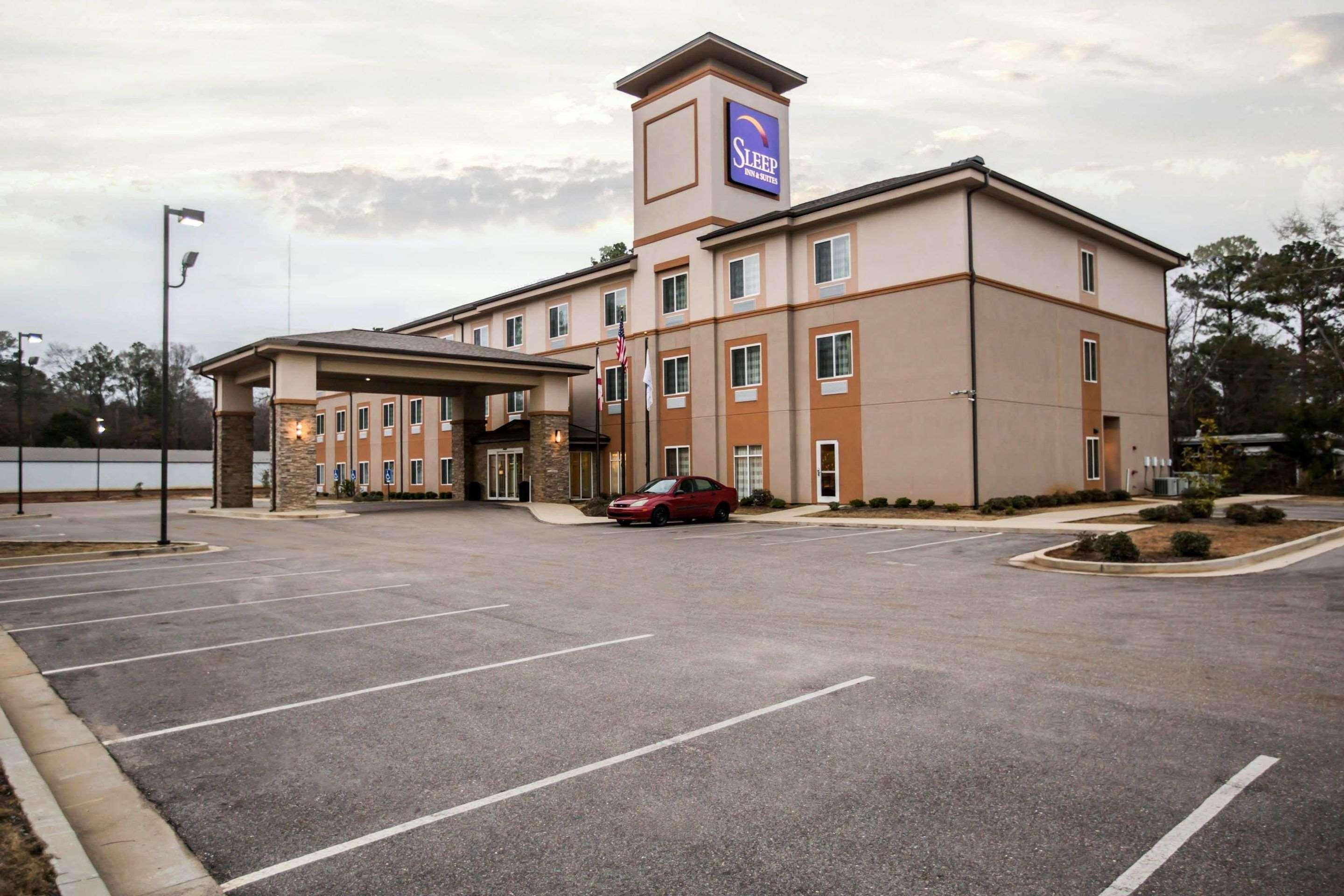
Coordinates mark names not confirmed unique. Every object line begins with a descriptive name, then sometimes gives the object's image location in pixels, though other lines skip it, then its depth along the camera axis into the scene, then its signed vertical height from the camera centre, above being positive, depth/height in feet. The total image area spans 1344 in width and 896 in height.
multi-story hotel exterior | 87.30 +15.79
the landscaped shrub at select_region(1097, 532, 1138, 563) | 43.52 -5.18
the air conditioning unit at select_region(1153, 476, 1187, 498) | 110.52 -4.80
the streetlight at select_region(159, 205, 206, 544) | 61.52 +15.64
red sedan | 82.89 -4.63
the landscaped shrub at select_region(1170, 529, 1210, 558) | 44.32 -5.08
